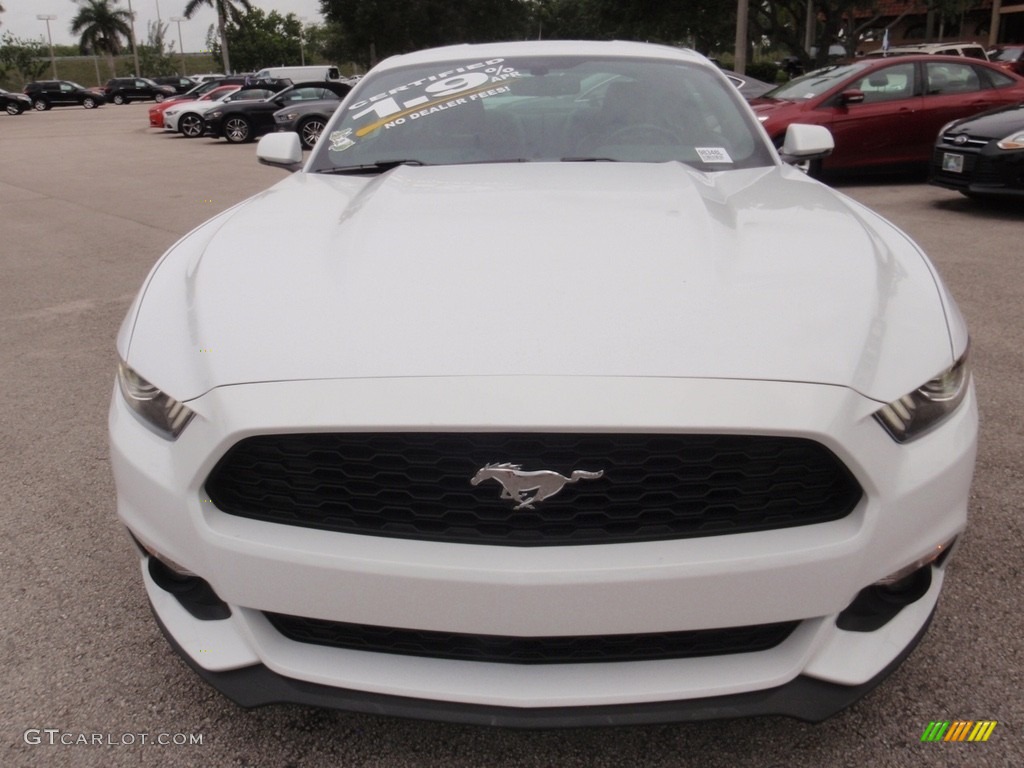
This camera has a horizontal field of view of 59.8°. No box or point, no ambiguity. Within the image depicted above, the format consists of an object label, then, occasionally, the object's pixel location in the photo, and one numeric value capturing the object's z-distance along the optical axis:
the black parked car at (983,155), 7.50
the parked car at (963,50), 21.95
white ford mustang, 1.51
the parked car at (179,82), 58.25
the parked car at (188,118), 22.11
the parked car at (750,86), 13.22
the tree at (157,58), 86.19
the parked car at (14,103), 41.38
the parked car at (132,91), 55.00
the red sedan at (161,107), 24.32
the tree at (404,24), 43.53
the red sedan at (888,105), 9.59
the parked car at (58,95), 47.28
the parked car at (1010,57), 24.08
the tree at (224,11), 59.05
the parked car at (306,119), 16.94
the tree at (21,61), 69.99
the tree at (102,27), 86.50
